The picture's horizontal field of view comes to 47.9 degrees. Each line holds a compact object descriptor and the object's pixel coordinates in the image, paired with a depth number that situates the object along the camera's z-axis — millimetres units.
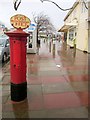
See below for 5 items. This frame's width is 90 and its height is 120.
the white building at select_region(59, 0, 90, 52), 10228
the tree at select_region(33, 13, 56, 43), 24279
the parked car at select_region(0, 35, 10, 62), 6839
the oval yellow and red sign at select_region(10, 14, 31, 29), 2794
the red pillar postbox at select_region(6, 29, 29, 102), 2802
